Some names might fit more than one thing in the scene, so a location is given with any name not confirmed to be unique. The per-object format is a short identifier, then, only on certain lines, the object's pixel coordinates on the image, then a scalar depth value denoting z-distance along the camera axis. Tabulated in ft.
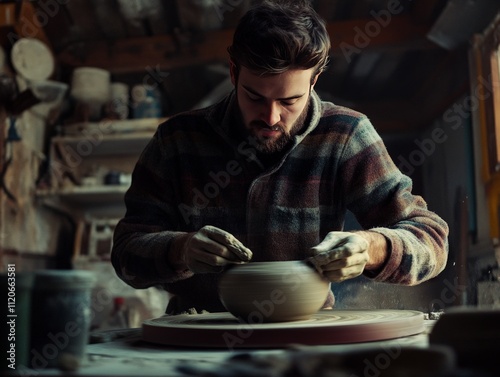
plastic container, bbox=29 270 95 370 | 2.96
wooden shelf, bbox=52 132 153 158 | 13.97
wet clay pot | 4.22
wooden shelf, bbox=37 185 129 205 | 13.70
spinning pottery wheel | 3.67
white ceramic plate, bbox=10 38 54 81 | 13.38
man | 5.52
